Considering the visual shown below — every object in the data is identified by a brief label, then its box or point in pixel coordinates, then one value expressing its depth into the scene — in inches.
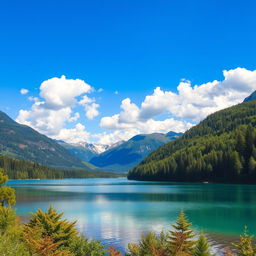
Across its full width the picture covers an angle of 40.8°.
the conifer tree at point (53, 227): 1430.9
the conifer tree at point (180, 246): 1153.9
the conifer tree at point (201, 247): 1161.2
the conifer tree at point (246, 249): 1093.6
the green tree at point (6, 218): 1560.0
